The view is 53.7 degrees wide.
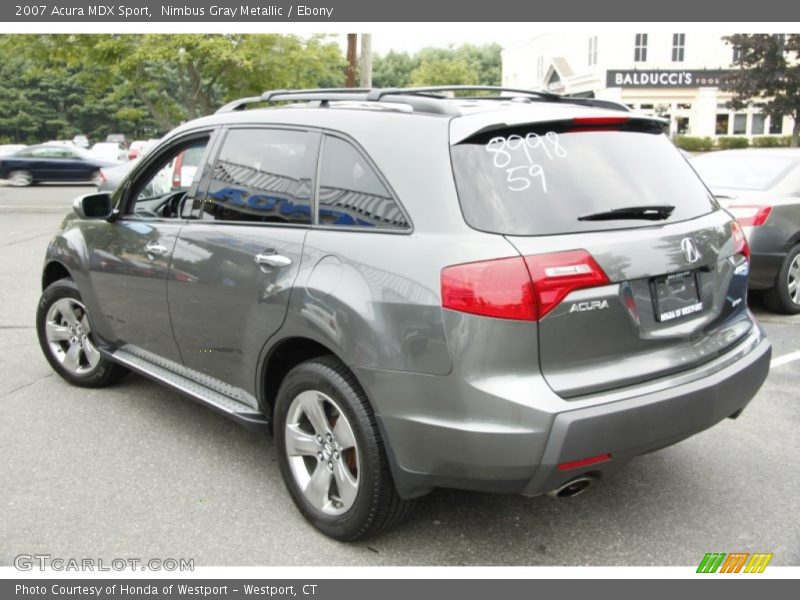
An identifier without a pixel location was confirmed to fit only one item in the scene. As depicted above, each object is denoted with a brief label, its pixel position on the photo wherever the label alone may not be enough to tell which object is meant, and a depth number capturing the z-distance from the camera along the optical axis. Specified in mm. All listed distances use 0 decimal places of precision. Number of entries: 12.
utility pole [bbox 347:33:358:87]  18422
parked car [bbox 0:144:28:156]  27162
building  51812
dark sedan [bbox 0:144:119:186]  26094
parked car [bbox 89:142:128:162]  28578
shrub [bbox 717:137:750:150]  48719
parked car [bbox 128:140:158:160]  26956
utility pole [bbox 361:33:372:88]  17281
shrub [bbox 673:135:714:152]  48884
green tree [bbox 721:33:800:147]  37031
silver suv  2760
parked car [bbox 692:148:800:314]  7137
